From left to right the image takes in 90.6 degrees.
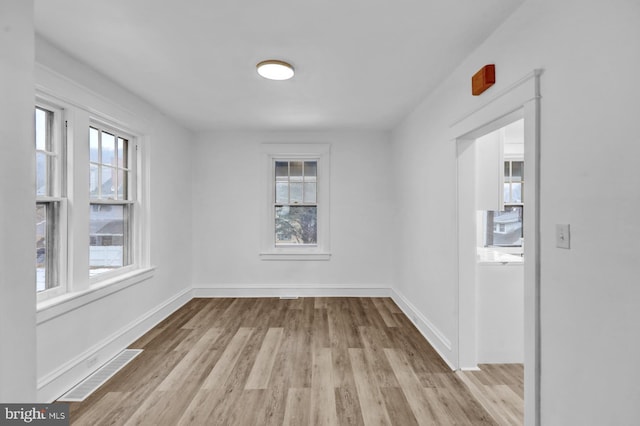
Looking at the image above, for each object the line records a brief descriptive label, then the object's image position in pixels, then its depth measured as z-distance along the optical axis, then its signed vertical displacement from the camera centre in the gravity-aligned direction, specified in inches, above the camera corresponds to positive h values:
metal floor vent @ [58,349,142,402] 90.5 -51.7
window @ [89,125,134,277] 113.2 +5.5
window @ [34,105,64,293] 91.8 +5.4
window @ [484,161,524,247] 163.8 -3.0
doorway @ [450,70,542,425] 67.5 -5.7
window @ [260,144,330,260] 193.9 +4.6
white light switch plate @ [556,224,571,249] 59.7 -4.2
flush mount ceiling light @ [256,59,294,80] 100.3 +47.5
